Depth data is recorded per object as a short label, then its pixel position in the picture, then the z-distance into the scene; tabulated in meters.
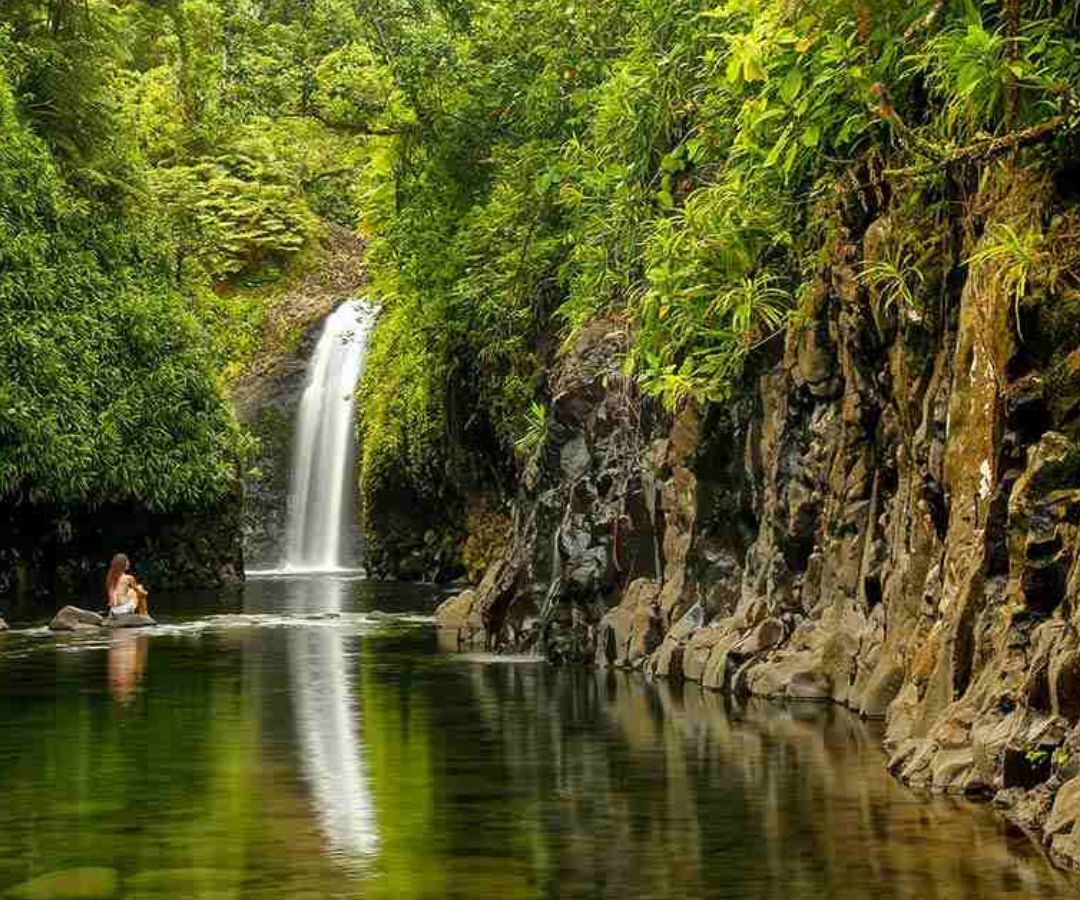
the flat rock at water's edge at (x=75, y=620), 26.11
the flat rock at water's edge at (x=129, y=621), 26.73
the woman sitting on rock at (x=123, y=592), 26.86
